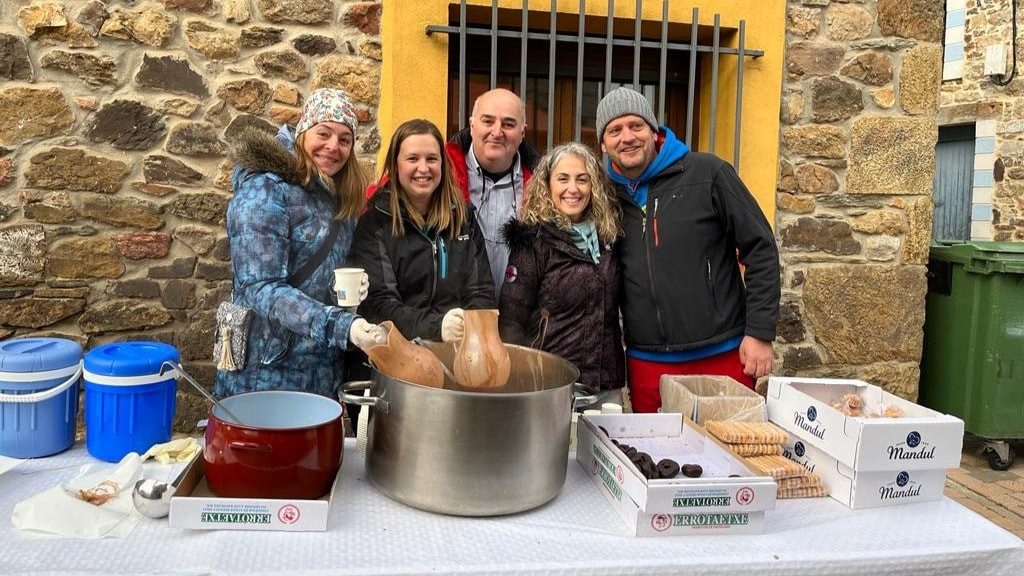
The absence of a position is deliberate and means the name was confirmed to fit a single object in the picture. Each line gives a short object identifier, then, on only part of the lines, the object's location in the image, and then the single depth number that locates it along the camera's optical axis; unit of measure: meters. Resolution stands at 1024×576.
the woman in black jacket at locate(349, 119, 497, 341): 2.17
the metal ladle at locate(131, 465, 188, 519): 1.36
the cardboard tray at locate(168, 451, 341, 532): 1.31
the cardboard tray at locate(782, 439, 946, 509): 1.55
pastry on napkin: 1.30
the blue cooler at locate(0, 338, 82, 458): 1.60
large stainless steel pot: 1.34
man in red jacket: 2.57
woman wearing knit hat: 1.87
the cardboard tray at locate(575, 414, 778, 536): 1.37
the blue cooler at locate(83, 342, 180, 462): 1.60
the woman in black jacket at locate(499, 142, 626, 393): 2.39
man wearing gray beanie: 2.50
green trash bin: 3.92
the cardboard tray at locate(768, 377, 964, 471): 1.53
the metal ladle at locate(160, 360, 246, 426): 1.37
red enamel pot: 1.33
